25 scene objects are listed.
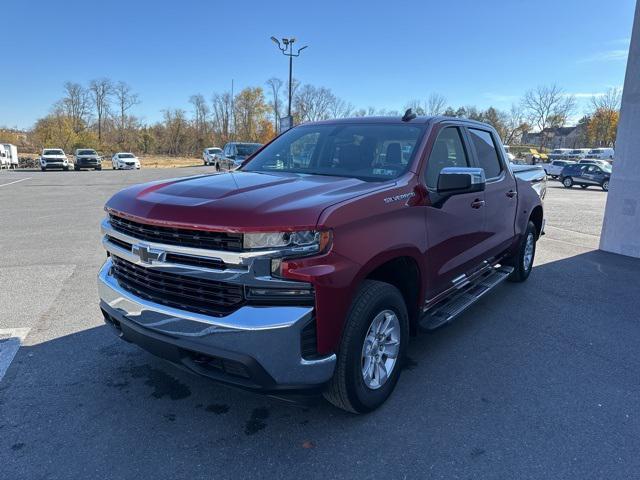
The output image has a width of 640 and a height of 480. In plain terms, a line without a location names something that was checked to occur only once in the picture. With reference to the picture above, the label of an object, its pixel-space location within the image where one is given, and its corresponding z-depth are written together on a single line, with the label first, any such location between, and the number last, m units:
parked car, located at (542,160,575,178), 34.54
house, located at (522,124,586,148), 82.44
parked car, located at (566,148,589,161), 51.61
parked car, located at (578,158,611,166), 27.32
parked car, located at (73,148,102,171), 38.56
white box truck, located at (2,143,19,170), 41.91
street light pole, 25.17
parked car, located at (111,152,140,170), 39.88
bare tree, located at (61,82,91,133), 77.06
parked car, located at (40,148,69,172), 37.41
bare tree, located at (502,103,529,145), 83.56
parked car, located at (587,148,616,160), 51.31
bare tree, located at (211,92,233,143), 78.75
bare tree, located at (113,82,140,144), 79.69
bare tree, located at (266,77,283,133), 66.39
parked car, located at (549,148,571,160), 52.44
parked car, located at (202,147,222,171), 48.46
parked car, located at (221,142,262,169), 21.62
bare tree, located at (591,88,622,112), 75.28
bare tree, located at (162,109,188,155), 77.25
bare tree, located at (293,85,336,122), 62.97
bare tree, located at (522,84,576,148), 75.90
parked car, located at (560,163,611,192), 25.84
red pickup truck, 2.35
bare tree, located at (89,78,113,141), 80.62
